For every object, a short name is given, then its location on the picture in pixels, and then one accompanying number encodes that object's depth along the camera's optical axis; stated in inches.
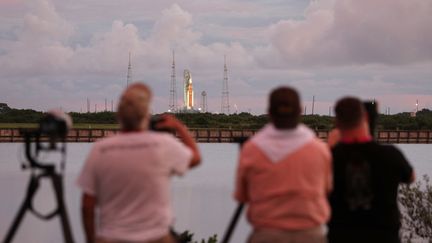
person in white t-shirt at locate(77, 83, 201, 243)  364.2
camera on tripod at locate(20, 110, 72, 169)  386.0
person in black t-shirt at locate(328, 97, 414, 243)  413.4
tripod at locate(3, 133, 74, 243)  406.6
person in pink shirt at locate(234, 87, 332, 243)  378.3
